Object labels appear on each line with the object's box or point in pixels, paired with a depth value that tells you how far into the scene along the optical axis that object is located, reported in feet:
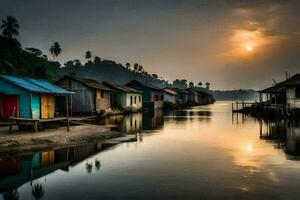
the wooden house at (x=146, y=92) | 251.19
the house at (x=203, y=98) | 441.60
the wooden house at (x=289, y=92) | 140.36
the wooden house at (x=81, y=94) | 150.92
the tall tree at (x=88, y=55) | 531.91
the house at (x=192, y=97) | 389.44
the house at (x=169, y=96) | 296.12
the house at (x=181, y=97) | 350.07
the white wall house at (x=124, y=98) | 186.76
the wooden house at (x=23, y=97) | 88.79
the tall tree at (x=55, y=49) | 396.37
